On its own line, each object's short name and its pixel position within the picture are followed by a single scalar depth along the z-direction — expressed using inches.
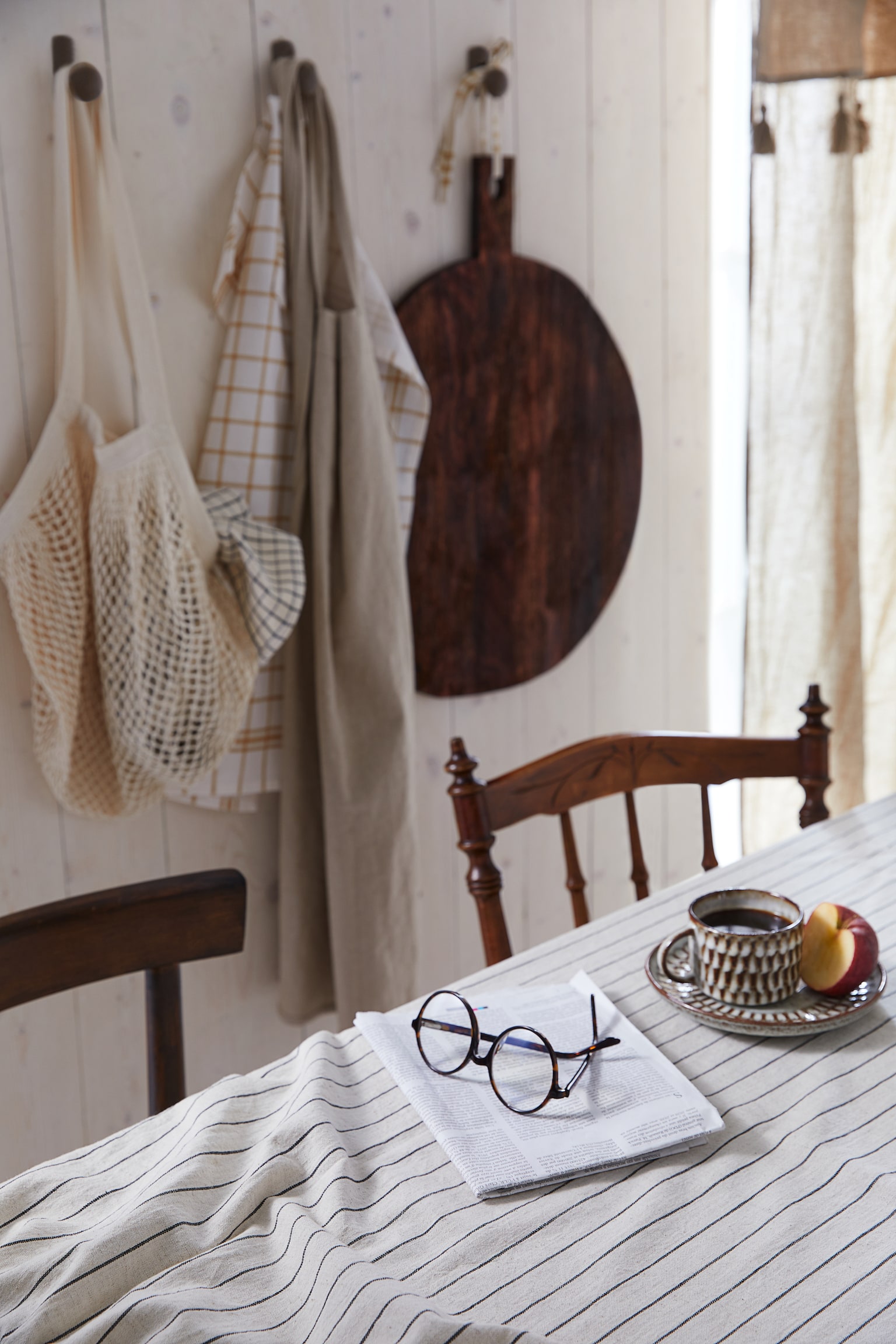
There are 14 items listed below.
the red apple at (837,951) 32.7
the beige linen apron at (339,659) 55.7
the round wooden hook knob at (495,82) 62.1
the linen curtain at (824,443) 76.2
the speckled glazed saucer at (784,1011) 31.7
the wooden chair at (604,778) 44.1
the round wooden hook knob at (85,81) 48.4
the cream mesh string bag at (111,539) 48.7
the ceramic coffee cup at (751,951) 32.6
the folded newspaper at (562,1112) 26.4
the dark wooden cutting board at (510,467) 64.6
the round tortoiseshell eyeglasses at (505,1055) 28.9
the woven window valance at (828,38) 69.6
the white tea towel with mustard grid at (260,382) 54.7
